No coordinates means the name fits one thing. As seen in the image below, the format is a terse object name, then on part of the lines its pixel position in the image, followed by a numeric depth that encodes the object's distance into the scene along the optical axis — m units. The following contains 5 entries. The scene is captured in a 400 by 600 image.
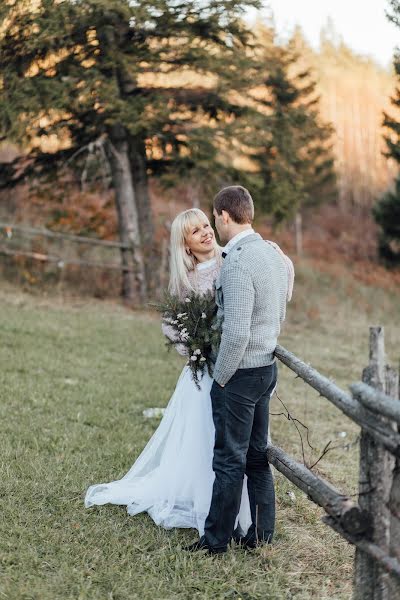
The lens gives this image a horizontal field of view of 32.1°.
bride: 4.37
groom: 3.75
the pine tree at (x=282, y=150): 16.03
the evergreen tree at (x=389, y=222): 22.73
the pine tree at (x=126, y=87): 13.69
